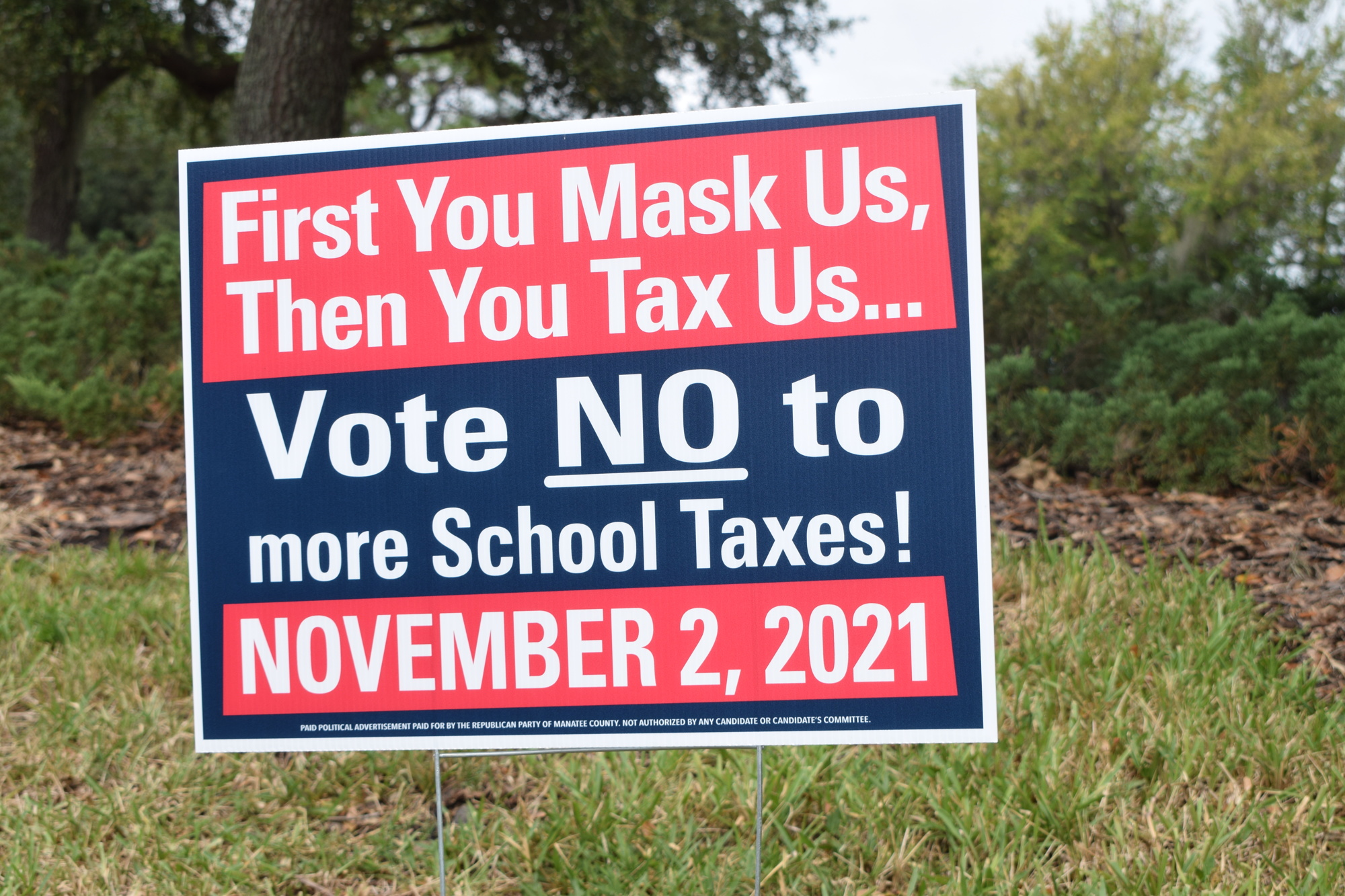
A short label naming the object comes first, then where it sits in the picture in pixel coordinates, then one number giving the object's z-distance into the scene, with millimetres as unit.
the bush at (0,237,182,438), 6820
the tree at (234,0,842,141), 12367
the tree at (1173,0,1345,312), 20406
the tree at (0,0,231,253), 11891
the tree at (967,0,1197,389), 22422
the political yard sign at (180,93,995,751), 2131
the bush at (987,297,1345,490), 5066
